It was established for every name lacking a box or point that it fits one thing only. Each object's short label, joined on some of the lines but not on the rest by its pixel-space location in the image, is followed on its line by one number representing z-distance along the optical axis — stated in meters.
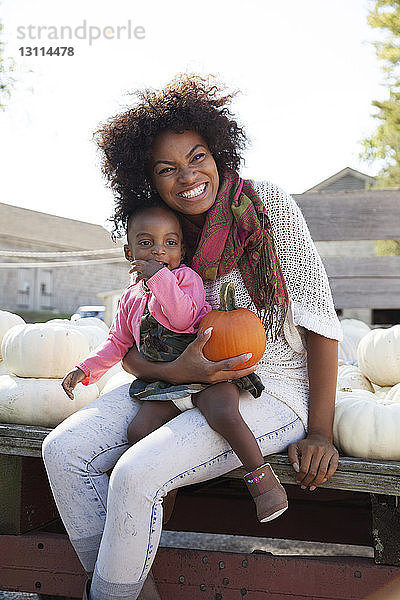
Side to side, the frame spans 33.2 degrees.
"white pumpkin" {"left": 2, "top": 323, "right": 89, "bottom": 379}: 2.76
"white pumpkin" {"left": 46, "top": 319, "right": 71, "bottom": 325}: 3.08
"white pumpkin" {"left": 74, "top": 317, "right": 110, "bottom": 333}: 3.89
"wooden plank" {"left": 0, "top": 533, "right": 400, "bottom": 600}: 2.07
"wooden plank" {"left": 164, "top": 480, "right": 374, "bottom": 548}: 2.70
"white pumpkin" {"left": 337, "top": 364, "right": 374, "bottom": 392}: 3.19
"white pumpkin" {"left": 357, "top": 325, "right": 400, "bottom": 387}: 2.98
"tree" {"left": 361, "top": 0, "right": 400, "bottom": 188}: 10.27
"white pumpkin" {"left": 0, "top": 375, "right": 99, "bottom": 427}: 2.58
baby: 1.96
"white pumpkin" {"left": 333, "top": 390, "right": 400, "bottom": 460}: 2.15
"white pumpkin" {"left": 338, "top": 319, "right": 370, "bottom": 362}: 4.36
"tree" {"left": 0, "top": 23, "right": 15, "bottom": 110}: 13.02
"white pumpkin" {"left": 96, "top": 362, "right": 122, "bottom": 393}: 3.15
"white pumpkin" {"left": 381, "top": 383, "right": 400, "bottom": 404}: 2.50
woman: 1.90
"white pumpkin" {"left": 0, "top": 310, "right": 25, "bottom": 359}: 3.31
